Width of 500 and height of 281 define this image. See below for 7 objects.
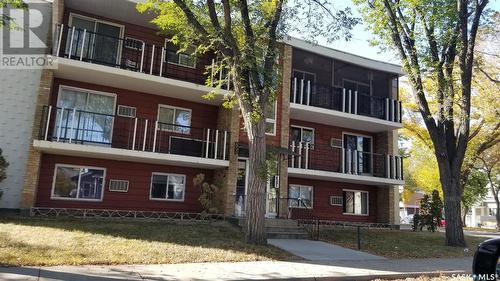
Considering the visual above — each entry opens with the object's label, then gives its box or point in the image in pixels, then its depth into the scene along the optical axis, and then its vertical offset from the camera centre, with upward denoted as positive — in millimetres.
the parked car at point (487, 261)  4840 -473
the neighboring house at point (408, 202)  57797 +2284
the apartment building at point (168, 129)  15258 +3038
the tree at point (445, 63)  16141 +6149
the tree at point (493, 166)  35103 +5020
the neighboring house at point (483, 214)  66500 +1117
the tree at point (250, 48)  12422 +4847
